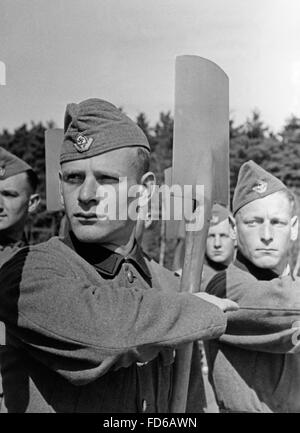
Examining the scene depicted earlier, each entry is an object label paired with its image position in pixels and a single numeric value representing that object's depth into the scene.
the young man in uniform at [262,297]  2.02
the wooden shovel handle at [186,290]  1.72
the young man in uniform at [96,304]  1.45
